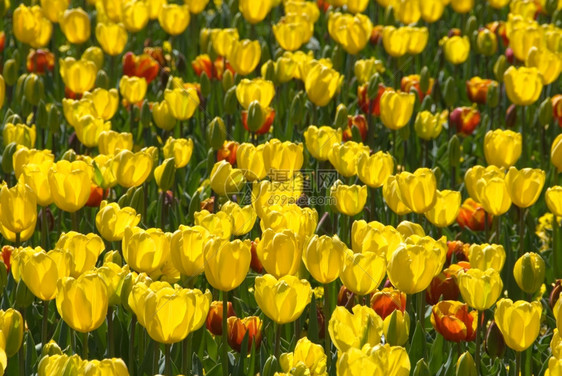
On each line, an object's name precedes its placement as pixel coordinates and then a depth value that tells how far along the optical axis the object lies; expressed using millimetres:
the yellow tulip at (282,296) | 4855
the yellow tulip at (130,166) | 6633
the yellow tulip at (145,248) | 5184
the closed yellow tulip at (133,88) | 8922
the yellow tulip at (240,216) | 5953
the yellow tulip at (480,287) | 5129
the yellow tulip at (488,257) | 5562
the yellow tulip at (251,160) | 6809
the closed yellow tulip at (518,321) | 4852
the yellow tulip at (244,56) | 9352
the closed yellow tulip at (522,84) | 8719
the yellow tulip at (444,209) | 6426
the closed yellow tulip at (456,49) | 10266
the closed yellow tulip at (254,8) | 10742
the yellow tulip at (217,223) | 5594
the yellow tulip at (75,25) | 10336
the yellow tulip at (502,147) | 7398
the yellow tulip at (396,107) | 8195
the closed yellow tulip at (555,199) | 6426
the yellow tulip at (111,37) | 10086
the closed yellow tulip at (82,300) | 4668
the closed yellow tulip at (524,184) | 6402
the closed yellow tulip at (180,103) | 8336
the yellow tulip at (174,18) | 10641
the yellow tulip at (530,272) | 5621
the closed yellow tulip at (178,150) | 7375
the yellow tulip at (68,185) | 6137
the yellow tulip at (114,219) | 5820
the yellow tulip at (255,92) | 8484
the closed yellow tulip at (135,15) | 10555
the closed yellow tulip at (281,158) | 6789
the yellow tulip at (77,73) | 9039
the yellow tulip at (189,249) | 5137
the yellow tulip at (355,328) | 4543
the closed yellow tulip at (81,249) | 5254
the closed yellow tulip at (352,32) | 9898
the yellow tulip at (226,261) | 4977
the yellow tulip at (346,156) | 6906
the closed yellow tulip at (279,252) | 5137
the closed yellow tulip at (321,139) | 7277
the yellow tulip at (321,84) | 8430
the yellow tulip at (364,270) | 5117
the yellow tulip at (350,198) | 6289
